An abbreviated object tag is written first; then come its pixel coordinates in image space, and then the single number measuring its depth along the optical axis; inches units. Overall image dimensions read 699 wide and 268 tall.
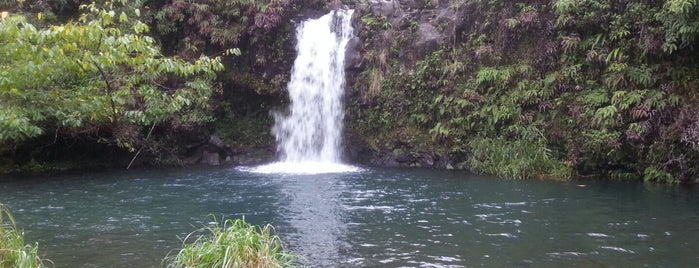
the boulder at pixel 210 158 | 770.8
